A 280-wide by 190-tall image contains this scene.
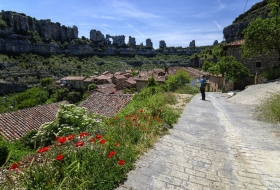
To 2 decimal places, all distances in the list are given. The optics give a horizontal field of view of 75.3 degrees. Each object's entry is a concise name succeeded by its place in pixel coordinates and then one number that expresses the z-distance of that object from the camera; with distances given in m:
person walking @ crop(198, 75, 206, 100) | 12.67
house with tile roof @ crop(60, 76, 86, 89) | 55.03
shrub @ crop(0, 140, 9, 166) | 7.44
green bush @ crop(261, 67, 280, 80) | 15.23
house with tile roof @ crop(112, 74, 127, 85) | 54.04
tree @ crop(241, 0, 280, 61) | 15.49
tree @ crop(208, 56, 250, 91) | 20.06
